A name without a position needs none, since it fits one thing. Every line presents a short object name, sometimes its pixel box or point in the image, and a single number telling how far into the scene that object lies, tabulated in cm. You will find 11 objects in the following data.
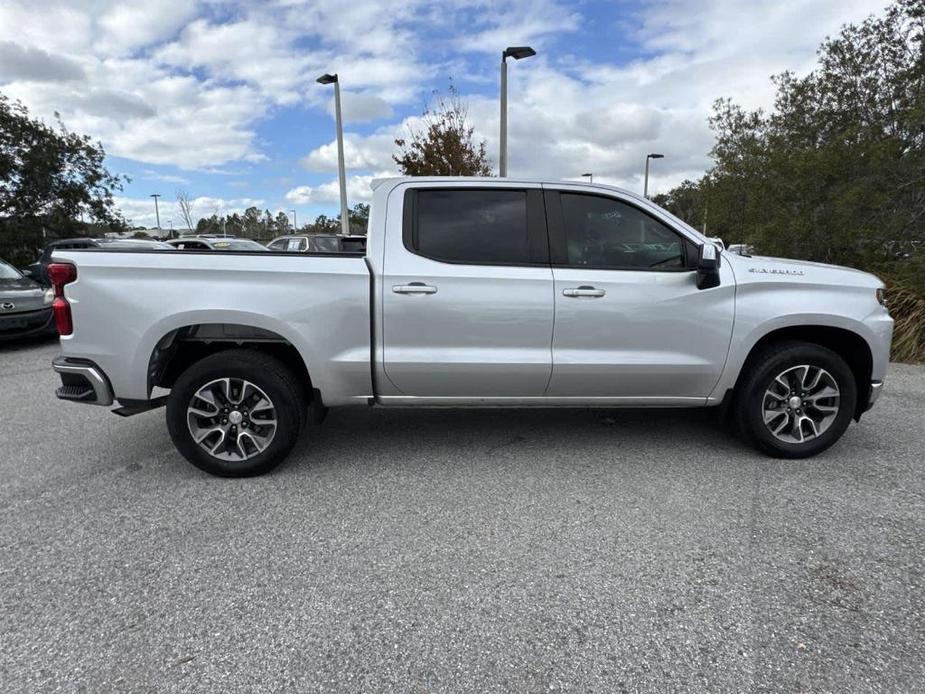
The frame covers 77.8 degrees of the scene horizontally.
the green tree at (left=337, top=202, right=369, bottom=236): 3997
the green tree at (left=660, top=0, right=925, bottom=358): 849
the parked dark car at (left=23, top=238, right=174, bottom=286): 1010
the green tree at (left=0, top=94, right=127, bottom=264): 1508
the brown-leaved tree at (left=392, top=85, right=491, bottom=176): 1955
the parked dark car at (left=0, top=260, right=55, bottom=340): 815
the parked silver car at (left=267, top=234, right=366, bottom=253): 1600
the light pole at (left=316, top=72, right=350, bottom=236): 1686
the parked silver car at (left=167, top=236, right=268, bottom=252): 1556
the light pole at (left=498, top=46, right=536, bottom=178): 1309
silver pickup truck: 354
